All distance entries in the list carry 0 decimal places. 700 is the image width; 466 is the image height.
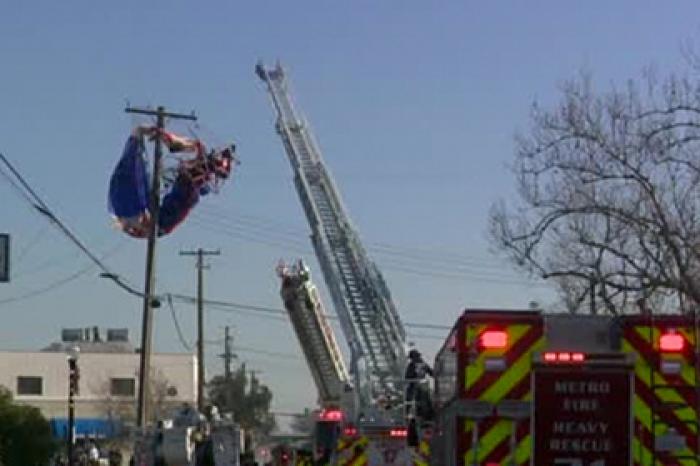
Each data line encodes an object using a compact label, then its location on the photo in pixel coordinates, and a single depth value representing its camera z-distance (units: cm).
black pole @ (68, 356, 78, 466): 4402
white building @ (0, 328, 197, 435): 10269
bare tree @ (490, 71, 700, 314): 2691
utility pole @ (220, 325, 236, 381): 11890
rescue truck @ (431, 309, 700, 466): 1422
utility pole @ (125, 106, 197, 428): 4841
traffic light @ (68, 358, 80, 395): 4484
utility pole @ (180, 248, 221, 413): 7133
